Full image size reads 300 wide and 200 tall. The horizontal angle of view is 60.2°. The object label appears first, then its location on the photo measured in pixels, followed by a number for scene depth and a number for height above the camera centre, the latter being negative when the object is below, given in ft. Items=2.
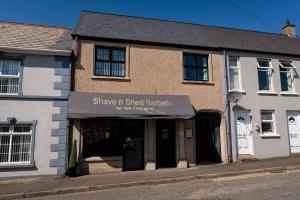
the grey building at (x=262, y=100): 44.45 +6.32
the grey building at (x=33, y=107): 33.24 +3.92
